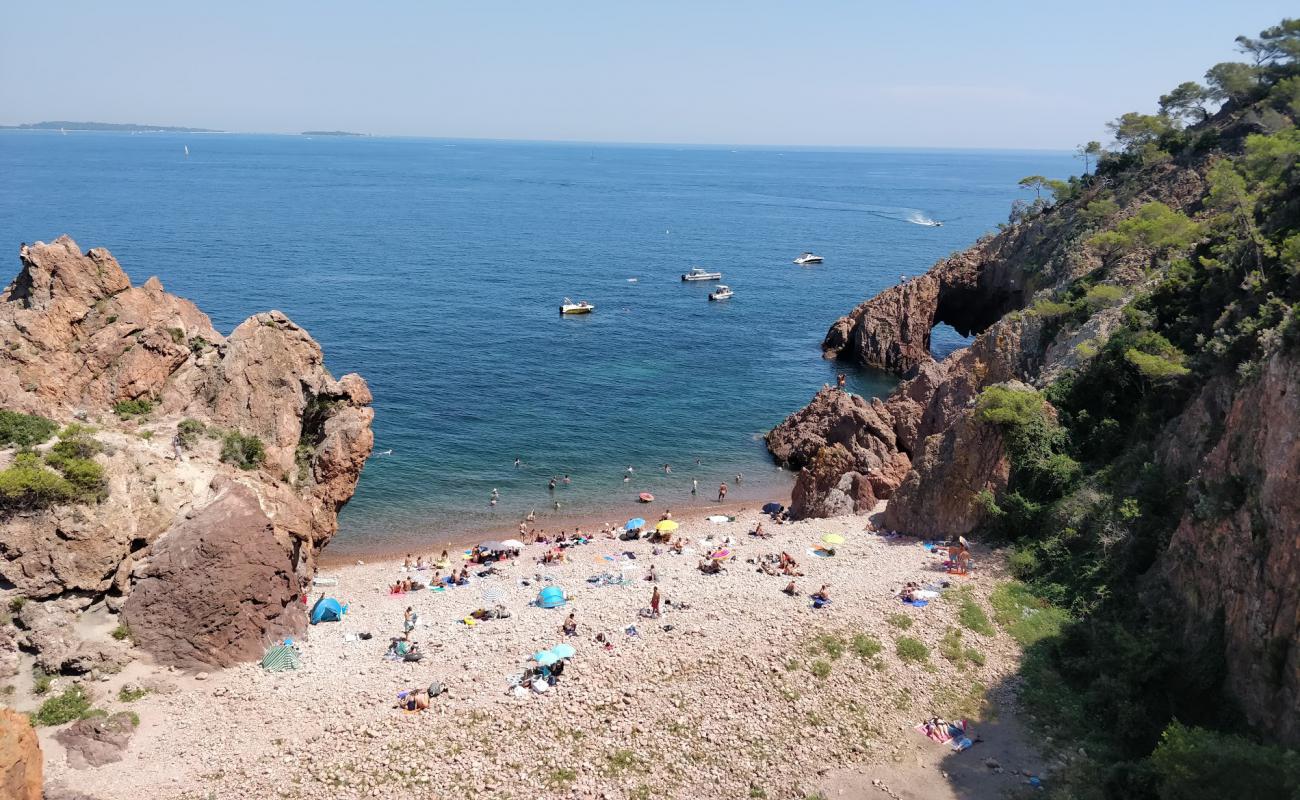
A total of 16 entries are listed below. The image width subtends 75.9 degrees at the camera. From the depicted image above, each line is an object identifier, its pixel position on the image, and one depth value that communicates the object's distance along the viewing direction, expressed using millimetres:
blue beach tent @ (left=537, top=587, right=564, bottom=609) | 33375
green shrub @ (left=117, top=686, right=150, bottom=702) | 25938
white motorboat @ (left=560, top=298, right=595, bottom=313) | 88500
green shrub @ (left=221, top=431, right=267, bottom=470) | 32562
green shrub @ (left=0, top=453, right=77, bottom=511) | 25875
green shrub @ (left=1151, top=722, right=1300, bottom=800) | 16516
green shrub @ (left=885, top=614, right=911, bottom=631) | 28266
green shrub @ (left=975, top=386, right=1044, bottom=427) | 34750
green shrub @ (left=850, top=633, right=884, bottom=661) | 26781
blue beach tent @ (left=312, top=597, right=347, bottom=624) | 33188
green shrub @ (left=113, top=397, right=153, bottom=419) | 32625
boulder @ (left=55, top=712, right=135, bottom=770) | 23375
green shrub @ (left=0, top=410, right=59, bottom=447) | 28094
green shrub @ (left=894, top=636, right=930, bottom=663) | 26641
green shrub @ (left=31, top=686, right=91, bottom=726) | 24520
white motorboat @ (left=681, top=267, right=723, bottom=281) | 108875
